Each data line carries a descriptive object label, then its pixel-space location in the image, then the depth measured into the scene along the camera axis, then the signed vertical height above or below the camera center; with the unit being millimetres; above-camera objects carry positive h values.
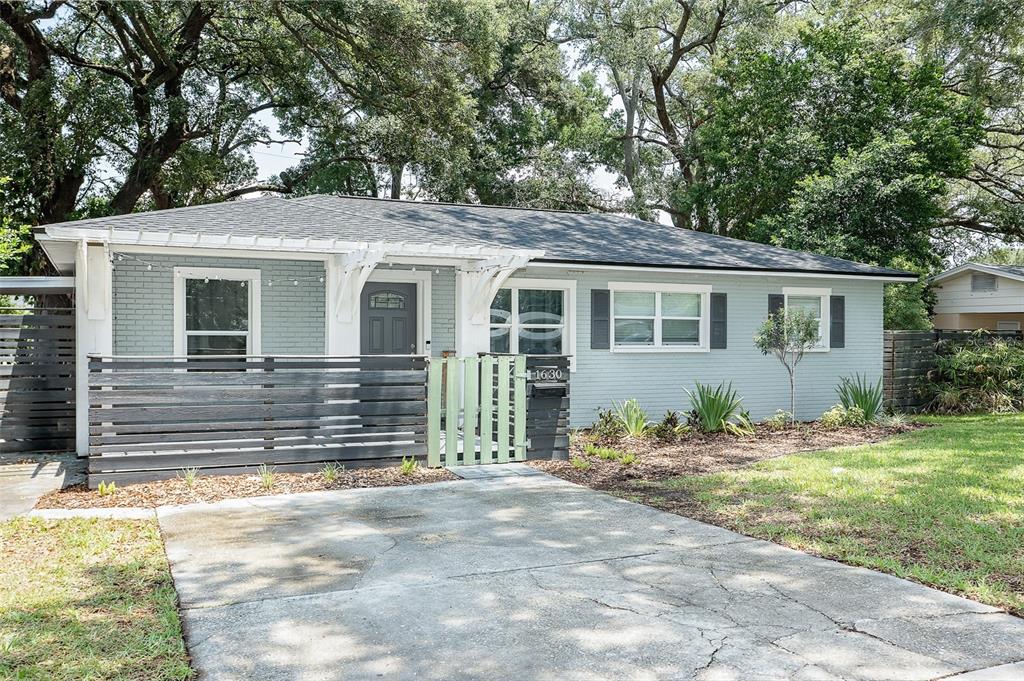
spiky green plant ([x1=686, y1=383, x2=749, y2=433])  11922 -1041
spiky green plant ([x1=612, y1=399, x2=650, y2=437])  11469 -1151
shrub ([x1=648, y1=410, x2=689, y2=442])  11359 -1303
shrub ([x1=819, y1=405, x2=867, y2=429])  12812 -1242
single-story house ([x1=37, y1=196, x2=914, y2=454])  9594 +710
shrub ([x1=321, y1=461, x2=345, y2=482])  8047 -1349
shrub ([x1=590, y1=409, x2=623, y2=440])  11461 -1268
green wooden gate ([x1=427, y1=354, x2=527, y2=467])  8750 -789
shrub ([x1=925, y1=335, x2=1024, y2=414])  14789 -748
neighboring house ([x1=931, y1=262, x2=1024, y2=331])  18906 +1062
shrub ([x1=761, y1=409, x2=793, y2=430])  12703 -1304
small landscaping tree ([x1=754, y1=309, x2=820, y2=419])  12109 +102
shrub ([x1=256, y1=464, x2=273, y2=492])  7655 -1340
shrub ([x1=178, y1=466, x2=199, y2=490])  7625 -1325
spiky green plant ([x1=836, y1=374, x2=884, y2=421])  13172 -909
